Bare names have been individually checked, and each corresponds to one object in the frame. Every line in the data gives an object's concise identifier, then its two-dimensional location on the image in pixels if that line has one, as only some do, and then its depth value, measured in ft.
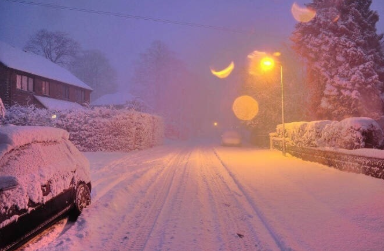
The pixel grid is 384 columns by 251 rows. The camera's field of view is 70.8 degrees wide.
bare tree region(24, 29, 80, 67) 155.43
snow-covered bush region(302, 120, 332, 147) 44.68
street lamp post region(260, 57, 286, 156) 56.80
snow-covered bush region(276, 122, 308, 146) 51.55
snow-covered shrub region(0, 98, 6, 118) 34.32
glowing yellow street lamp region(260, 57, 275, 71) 56.80
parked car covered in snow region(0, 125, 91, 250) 11.30
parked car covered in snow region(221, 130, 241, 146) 98.12
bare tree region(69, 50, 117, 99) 202.18
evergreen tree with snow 69.05
